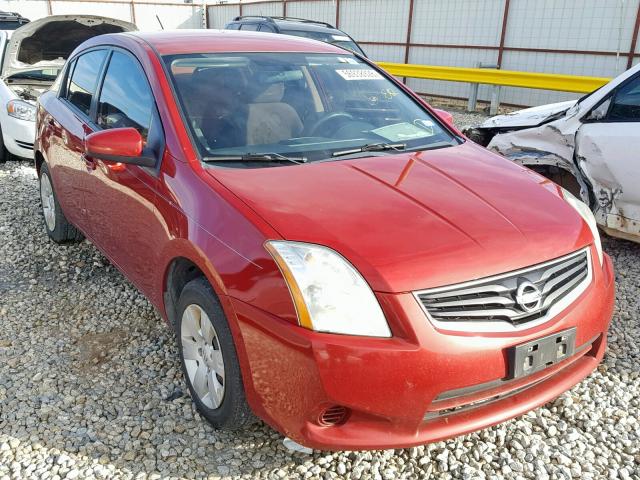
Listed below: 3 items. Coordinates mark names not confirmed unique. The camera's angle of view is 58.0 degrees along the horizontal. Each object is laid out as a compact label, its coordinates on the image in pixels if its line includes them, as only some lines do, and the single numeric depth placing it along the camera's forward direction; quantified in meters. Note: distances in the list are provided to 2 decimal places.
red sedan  1.97
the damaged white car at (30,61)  6.80
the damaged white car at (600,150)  4.23
